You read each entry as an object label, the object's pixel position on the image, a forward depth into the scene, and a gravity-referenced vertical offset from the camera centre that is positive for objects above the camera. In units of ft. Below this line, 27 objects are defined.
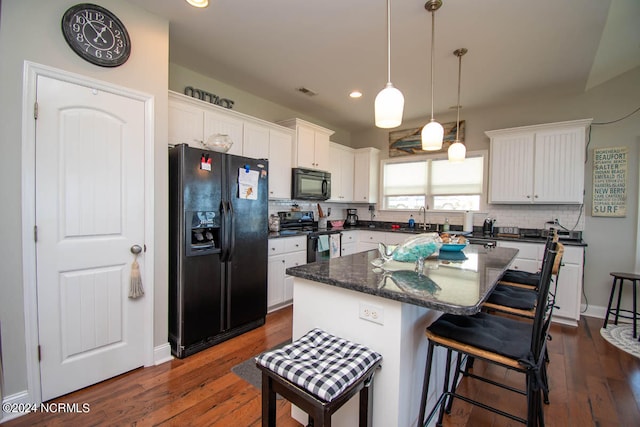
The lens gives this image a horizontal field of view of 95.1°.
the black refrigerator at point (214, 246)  7.97 -1.21
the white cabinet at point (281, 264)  11.08 -2.29
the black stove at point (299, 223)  13.72 -0.79
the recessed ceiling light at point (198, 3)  6.76 +4.74
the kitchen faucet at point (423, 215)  15.78 -0.34
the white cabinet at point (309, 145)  13.17 +2.94
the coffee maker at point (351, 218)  17.94 -0.63
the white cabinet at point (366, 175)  16.84 +1.95
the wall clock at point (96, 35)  6.20 +3.77
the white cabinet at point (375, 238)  14.84 -1.58
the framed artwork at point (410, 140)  14.84 +3.73
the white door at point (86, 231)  6.05 -0.61
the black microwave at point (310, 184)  13.11 +1.07
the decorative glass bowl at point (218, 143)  8.96 +1.93
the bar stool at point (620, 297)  9.97 -3.01
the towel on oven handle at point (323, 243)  13.10 -1.61
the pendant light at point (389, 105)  5.14 +1.83
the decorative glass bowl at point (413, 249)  5.51 -0.79
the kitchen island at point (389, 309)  4.24 -1.65
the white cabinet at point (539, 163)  11.32 +1.93
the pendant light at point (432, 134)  7.08 +1.87
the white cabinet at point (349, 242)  14.97 -1.85
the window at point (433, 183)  14.49 +1.37
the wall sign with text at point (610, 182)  11.12 +1.16
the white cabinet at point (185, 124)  8.90 +2.55
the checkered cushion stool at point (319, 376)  3.44 -2.12
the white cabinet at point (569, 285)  10.70 -2.73
